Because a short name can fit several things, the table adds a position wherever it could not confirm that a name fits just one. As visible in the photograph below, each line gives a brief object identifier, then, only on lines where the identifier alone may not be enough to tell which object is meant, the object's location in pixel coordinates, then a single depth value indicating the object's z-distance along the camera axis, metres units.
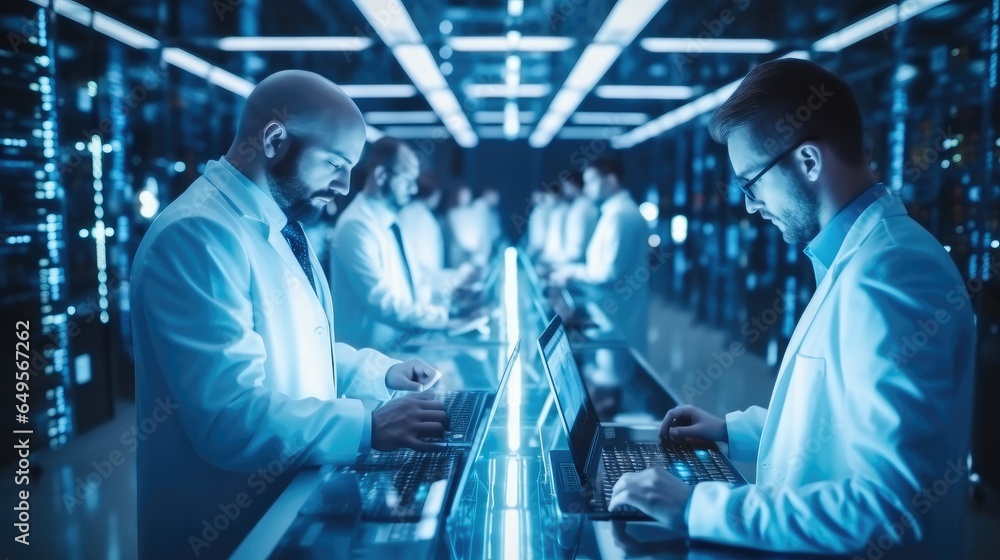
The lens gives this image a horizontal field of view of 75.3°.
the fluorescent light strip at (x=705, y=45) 4.29
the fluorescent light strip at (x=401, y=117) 8.98
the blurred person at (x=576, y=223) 8.35
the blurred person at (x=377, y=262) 3.49
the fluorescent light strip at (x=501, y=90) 6.43
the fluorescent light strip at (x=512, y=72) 4.96
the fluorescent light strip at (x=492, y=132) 11.82
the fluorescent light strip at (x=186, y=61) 4.89
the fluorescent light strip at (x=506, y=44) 4.08
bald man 1.45
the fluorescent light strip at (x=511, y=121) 8.21
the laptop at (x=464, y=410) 1.73
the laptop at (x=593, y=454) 1.40
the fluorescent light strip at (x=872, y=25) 3.63
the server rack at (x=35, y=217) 3.61
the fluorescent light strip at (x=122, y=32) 4.35
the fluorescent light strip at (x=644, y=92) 6.69
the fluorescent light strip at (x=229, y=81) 5.51
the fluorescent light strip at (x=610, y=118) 9.47
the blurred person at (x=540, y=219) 11.21
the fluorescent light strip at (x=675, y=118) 6.84
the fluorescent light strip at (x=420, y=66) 4.14
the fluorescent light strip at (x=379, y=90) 6.49
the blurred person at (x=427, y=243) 5.55
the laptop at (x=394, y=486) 1.35
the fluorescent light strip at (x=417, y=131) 11.48
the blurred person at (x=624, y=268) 5.02
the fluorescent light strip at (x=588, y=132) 11.97
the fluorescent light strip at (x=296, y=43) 4.19
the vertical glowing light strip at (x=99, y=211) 4.46
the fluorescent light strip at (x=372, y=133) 10.86
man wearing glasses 1.09
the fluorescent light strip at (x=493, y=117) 9.09
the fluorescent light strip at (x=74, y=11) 3.94
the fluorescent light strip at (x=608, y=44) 3.18
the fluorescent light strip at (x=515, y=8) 3.62
